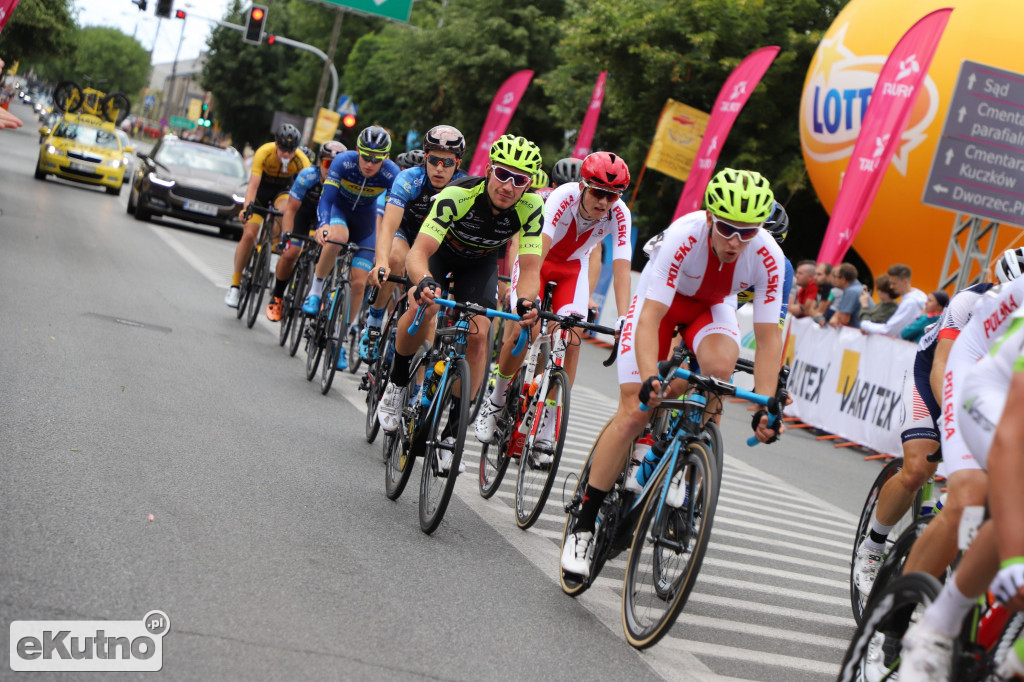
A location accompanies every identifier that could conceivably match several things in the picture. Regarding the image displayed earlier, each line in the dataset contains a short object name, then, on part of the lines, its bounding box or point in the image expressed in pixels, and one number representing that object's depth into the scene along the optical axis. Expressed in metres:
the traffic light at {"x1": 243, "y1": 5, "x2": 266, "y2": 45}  31.97
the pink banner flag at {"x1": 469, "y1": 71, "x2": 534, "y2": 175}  28.86
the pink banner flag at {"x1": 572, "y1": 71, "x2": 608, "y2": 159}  26.88
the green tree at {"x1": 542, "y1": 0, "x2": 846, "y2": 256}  28.61
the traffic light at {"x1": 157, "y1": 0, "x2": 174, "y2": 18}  31.78
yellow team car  31.61
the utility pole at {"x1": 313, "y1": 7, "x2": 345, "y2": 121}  41.03
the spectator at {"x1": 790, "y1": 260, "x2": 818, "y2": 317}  16.55
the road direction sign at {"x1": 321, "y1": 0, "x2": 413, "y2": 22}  28.19
